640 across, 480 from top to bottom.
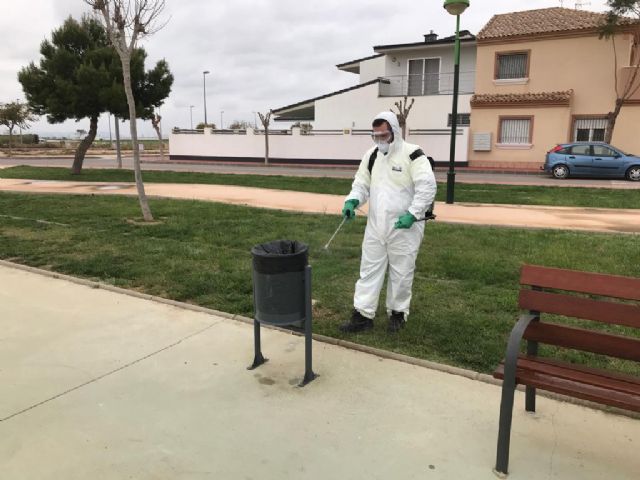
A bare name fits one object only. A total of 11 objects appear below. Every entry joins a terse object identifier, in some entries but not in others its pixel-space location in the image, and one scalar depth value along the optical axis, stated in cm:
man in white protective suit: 412
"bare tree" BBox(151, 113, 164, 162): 3531
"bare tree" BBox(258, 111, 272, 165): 3275
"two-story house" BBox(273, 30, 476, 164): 2878
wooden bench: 260
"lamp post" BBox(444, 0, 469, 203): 1133
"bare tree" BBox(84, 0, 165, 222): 884
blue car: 2028
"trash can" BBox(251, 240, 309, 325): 355
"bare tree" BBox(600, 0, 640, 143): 2255
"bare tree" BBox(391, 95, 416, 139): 2770
